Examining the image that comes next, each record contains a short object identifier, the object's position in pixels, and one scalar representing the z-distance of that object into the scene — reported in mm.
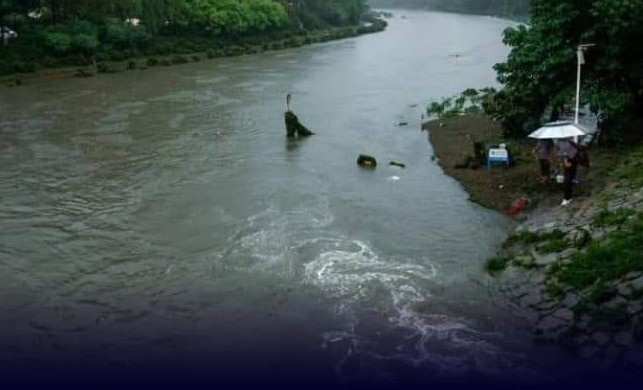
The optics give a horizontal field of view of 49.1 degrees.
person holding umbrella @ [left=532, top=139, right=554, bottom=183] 16438
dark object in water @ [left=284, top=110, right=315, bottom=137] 25359
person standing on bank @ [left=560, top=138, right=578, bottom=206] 14875
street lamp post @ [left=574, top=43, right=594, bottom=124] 16906
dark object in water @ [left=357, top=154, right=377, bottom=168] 21016
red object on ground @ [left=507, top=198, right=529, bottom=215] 15703
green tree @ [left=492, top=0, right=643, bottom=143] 17438
